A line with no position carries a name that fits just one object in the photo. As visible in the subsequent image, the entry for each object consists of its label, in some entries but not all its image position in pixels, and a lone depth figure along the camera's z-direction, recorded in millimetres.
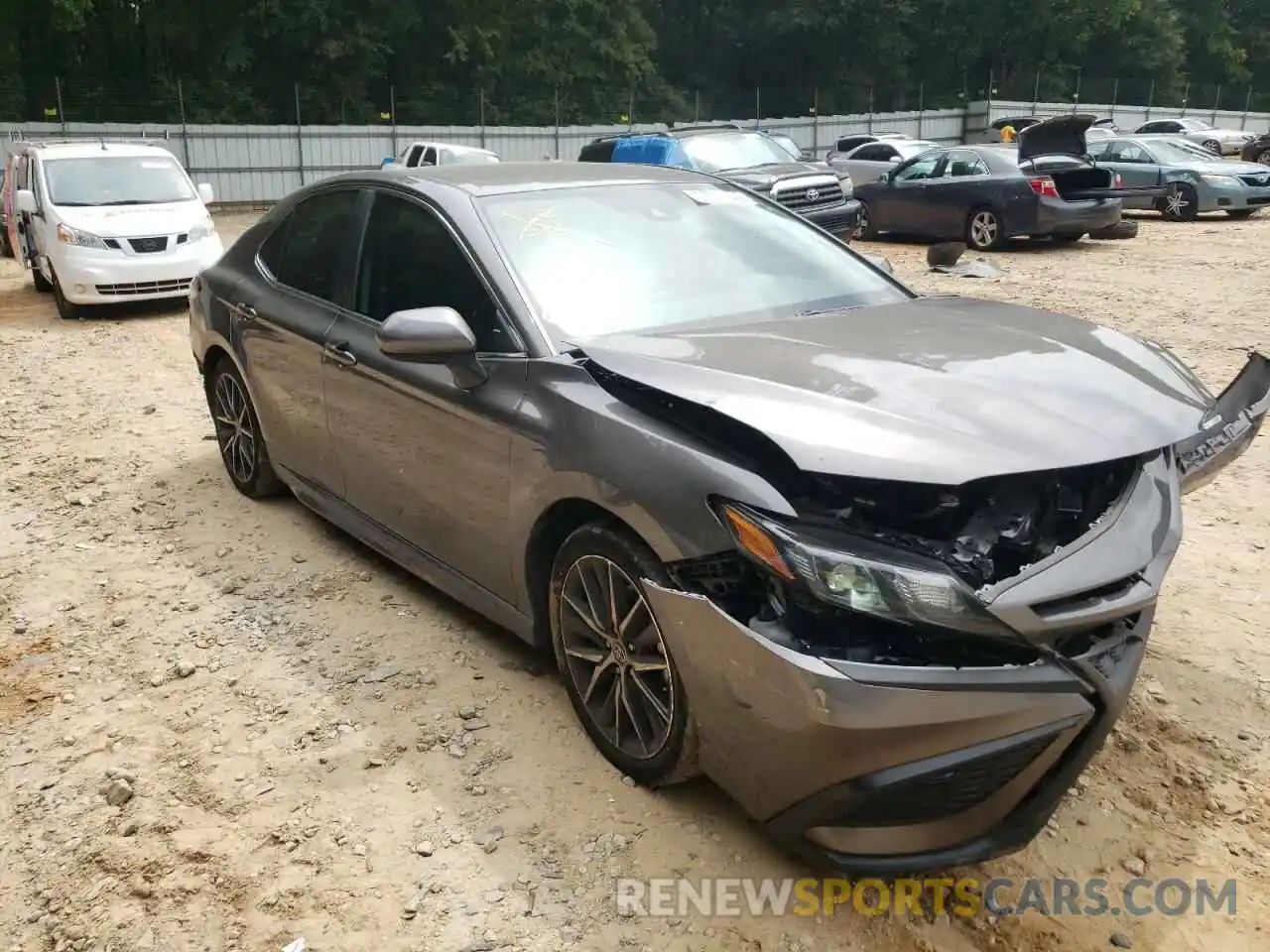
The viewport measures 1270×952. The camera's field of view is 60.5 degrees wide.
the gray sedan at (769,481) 2402
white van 11211
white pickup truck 19547
